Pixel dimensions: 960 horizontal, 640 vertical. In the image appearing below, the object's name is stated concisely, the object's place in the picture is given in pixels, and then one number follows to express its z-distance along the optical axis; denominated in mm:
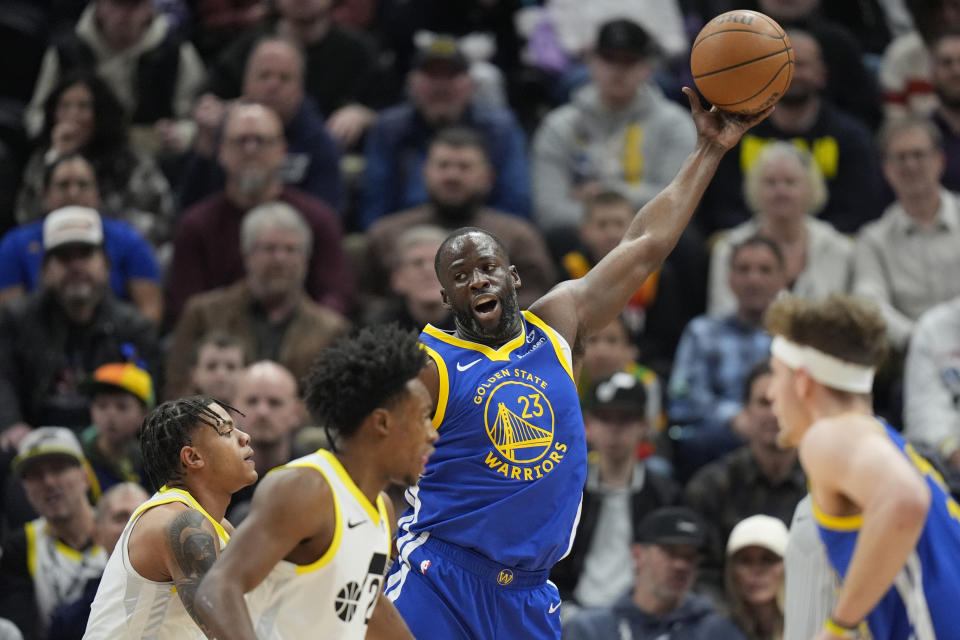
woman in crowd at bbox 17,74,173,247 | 22500
